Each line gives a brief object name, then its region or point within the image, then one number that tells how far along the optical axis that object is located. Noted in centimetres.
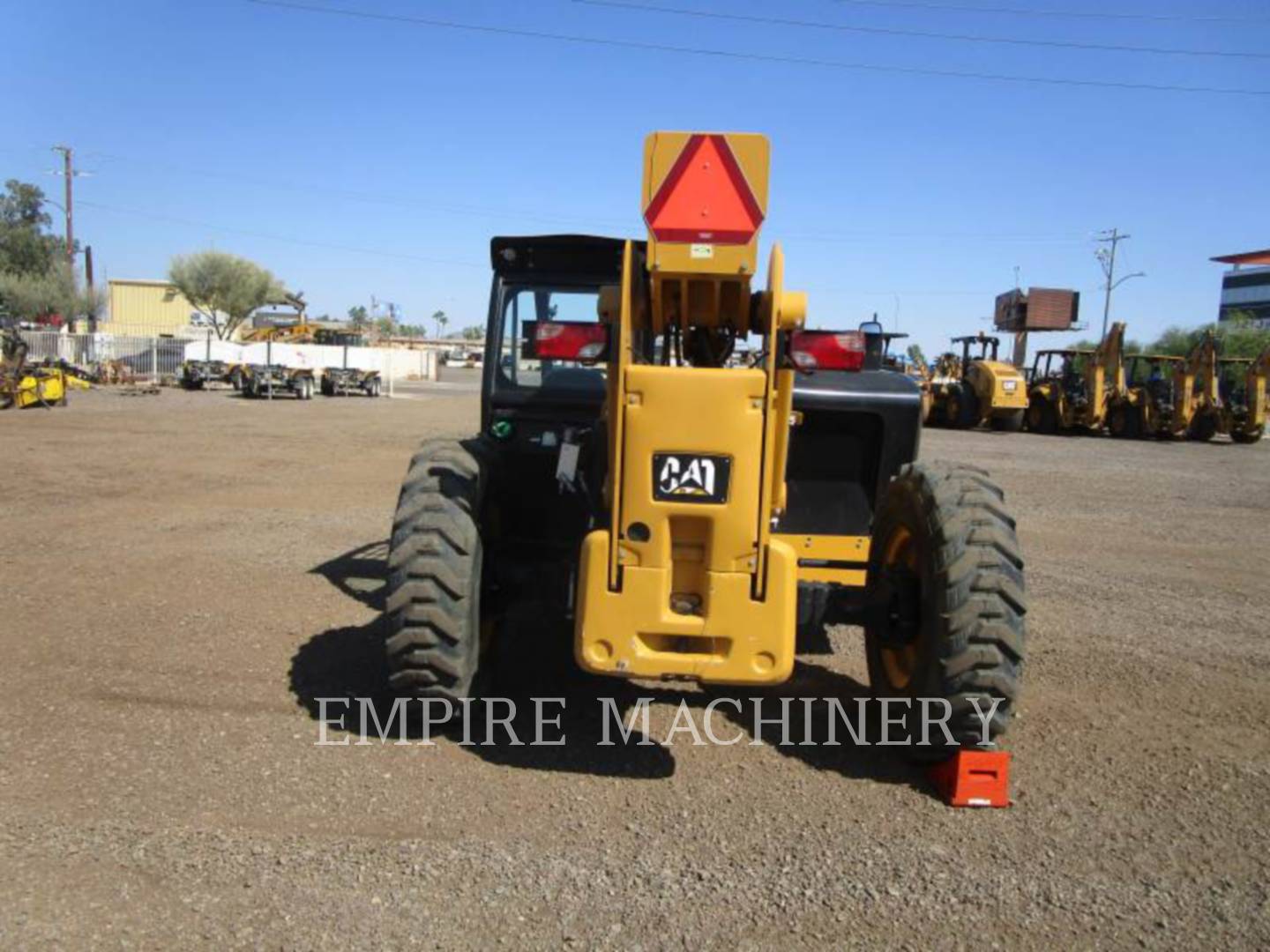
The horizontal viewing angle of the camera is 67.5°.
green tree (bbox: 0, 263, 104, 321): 4581
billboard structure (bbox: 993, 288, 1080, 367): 3956
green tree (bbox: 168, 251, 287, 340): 5612
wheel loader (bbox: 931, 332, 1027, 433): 2623
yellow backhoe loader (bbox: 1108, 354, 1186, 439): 2562
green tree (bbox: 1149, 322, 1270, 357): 5178
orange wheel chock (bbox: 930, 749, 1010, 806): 388
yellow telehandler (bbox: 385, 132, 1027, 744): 360
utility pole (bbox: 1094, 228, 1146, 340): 5841
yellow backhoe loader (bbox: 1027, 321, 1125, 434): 2580
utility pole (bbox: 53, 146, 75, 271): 4616
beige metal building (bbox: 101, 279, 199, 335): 6712
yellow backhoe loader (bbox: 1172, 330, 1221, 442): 2503
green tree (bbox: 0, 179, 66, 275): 5053
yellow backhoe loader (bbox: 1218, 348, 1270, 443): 2450
